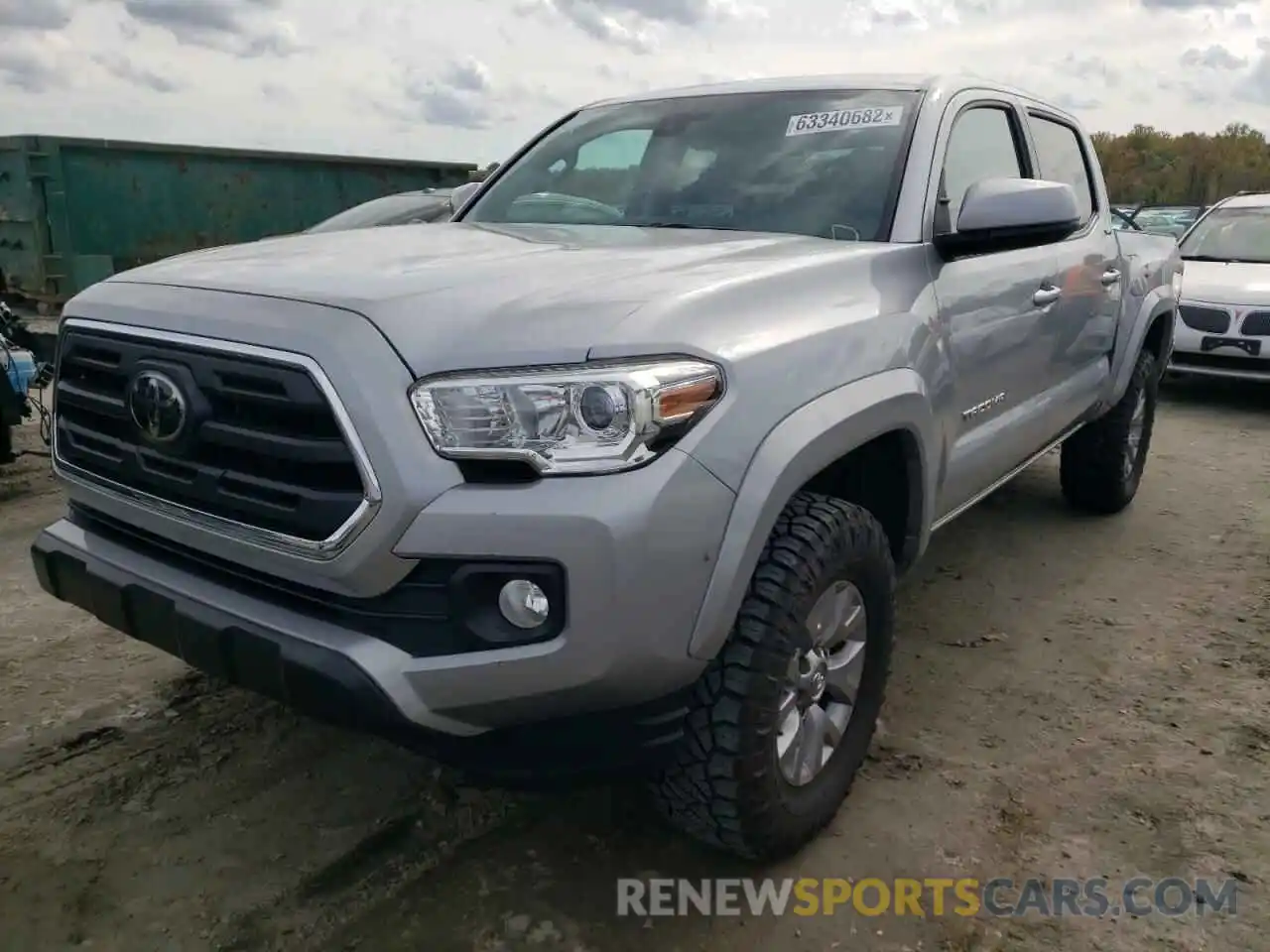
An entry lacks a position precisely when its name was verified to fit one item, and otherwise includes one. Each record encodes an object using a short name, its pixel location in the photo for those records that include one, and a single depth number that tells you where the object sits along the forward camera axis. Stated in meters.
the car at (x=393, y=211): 8.53
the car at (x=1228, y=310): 7.67
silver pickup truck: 1.86
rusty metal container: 9.42
